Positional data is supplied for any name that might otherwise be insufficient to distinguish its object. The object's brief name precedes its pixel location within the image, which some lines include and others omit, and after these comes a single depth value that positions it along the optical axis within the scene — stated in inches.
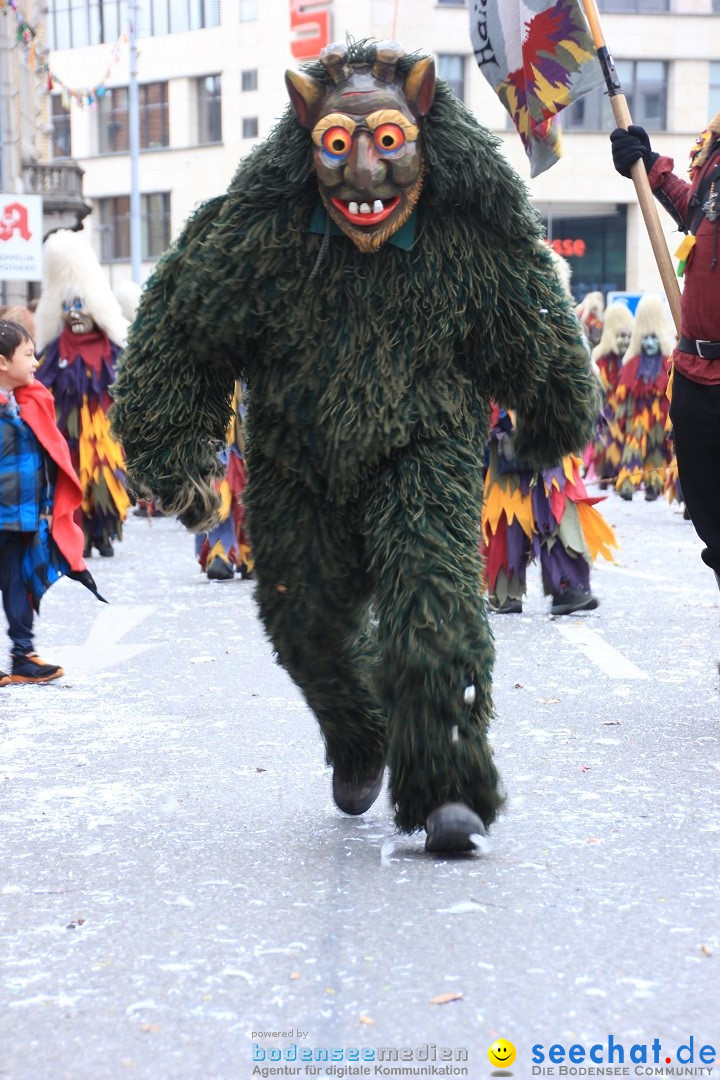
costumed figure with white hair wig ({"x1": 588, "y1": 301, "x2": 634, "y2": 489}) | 786.8
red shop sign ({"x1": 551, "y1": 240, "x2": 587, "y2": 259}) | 1871.3
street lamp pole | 1577.3
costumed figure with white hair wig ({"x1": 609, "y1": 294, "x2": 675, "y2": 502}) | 719.1
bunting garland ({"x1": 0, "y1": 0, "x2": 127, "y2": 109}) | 1115.5
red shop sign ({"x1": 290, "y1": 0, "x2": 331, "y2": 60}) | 1849.2
